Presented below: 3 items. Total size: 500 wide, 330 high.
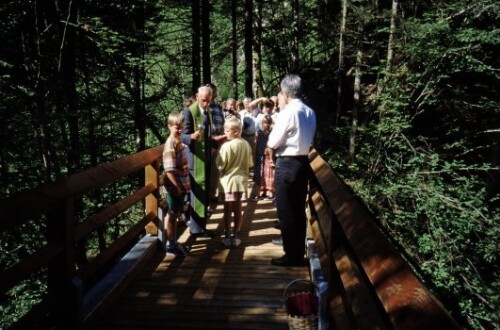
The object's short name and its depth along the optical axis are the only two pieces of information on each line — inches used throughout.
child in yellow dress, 210.2
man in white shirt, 176.9
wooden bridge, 68.9
